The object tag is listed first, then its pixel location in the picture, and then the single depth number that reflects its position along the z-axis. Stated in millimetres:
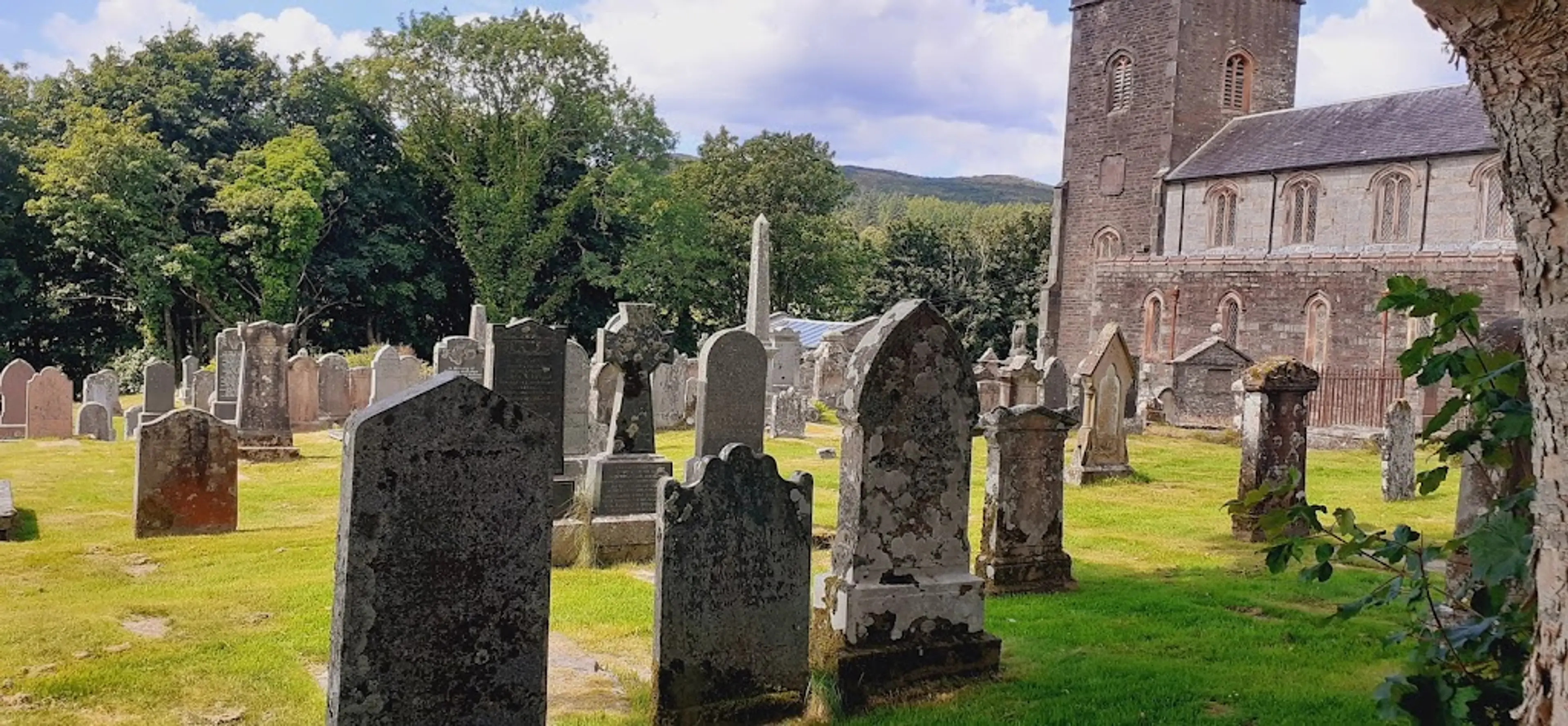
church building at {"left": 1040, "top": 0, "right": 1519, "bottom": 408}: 27125
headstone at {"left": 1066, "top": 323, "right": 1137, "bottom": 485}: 14305
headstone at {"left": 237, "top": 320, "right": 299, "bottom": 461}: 15602
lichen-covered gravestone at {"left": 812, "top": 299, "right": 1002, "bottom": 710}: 5680
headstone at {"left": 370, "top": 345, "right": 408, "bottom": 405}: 20922
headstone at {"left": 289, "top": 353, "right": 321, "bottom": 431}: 20359
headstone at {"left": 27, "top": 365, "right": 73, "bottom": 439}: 18125
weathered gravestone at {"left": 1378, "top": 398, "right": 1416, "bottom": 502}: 12812
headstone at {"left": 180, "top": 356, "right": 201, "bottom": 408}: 21500
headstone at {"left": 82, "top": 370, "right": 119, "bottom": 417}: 20859
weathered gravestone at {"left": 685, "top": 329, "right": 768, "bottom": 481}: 10602
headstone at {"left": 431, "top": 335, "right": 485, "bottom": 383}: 18469
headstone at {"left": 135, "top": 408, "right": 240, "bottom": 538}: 9492
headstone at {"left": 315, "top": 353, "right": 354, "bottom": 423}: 21938
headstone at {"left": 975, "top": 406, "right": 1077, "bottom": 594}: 8047
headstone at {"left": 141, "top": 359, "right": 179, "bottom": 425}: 18000
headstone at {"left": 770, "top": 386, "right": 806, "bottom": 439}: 19984
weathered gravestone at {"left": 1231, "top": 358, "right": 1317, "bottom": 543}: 10227
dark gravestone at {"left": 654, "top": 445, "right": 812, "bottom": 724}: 5062
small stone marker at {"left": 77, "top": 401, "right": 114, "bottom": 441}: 18500
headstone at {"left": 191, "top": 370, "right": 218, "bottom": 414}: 20734
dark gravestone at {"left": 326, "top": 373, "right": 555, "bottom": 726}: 3572
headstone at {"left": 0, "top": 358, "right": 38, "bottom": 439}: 18797
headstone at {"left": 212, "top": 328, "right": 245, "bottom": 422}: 19359
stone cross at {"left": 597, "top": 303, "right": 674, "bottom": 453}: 9922
